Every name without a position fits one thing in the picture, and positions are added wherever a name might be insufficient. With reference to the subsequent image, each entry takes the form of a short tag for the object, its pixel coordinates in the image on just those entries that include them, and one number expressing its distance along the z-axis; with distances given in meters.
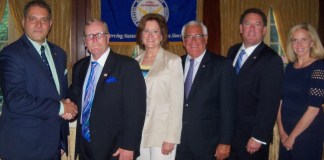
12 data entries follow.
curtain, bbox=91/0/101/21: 5.08
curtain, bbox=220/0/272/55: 5.29
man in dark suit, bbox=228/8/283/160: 2.63
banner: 5.06
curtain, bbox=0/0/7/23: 4.96
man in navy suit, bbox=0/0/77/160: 2.26
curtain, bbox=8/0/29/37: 4.96
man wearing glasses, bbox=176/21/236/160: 2.61
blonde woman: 2.63
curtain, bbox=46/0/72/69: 5.04
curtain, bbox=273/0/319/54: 5.44
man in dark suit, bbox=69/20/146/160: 2.30
